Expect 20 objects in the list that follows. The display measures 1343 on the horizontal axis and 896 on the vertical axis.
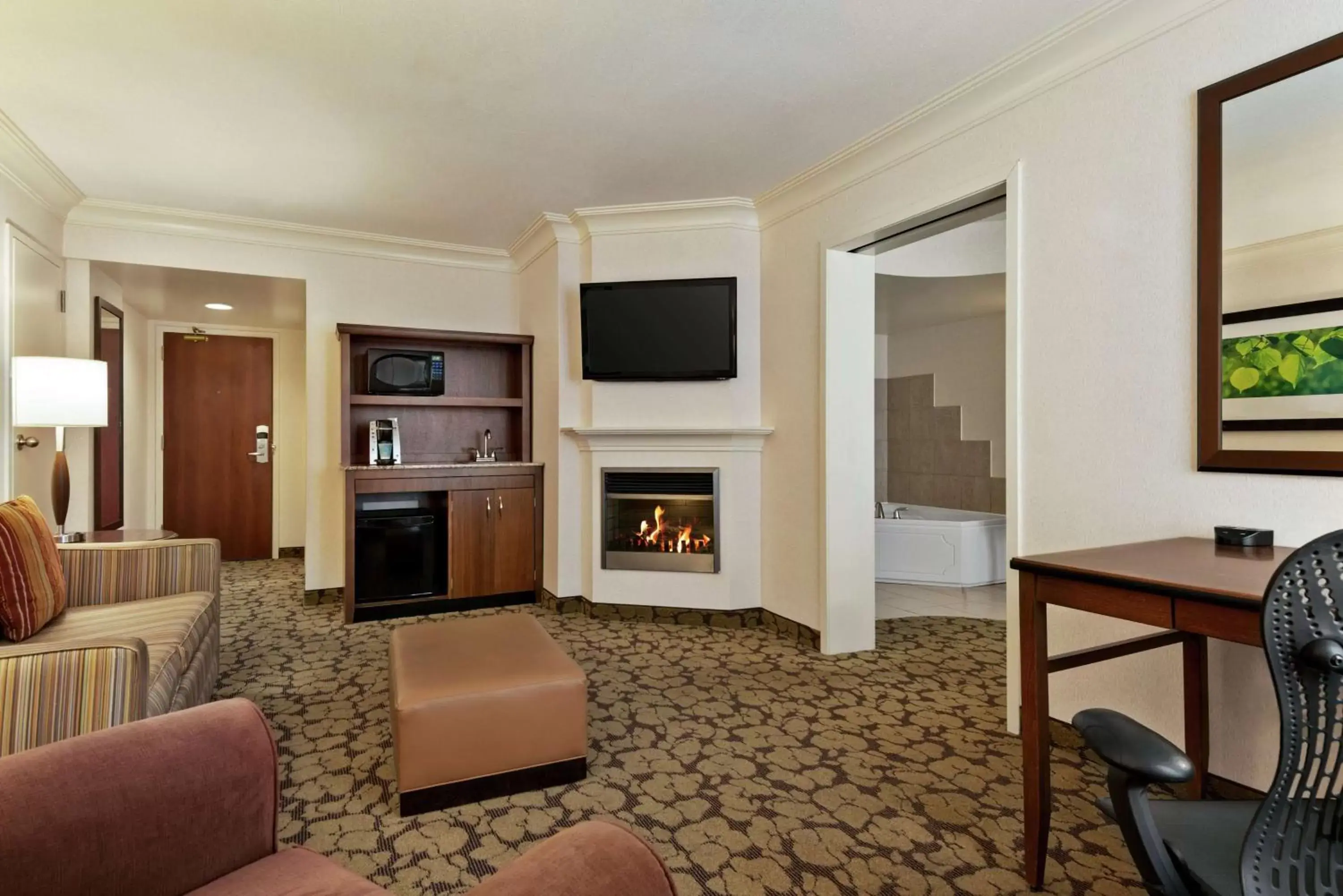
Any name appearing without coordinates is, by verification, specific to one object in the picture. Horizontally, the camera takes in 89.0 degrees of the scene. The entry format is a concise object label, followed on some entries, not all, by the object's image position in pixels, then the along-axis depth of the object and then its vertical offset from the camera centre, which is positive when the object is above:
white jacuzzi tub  5.32 -0.85
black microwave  4.73 +0.52
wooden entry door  6.28 +0.05
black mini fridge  4.41 -0.71
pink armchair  0.93 -0.57
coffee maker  4.64 +0.03
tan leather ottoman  2.05 -0.87
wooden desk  1.38 -0.35
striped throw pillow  2.18 -0.43
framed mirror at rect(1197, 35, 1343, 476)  1.77 +0.48
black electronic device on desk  1.85 -0.26
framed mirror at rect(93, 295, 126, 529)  4.49 +0.06
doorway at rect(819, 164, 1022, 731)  3.62 -0.01
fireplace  4.29 -0.48
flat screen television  4.10 +0.70
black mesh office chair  0.94 -0.43
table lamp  3.03 +0.23
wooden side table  3.30 -0.44
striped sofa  1.47 -0.58
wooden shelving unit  4.71 +0.31
